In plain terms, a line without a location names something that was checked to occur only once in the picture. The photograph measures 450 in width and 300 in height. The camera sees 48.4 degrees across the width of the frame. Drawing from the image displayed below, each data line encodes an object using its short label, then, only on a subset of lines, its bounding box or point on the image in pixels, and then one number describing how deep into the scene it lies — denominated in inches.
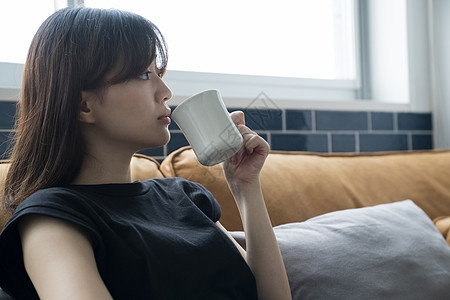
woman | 31.8
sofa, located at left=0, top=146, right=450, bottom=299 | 45.6
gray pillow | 44.8
